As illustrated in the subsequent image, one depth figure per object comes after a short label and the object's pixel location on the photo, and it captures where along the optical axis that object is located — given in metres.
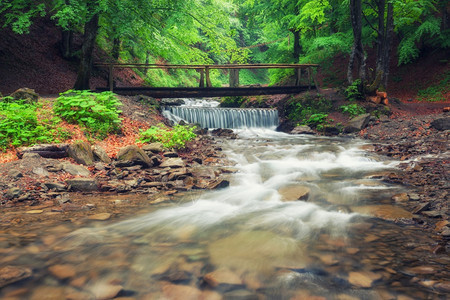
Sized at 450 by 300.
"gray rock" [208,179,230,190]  5.98
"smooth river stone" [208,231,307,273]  3.21
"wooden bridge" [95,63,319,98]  13.25
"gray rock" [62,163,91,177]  5.74
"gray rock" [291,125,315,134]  13.91
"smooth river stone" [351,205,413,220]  4.27
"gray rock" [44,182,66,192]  5.16
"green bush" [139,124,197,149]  8.04
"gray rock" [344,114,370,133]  12.66
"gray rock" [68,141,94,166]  6.25
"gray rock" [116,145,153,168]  6.50
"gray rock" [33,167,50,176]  5.41
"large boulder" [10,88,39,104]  8.14
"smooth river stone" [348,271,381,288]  2.78
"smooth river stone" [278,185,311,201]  5.54
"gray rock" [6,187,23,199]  4.73
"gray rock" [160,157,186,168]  6.78
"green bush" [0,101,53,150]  6.23
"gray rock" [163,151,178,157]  7.48
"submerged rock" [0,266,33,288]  2.74
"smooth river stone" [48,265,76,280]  2.95
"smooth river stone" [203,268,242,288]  2.86
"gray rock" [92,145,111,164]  6.59
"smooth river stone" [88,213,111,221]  4.30
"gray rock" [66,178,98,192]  5.32
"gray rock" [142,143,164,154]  7.44
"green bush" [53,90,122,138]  7.80
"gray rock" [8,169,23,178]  5.16
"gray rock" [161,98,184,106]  20.95
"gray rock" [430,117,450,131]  9.36
